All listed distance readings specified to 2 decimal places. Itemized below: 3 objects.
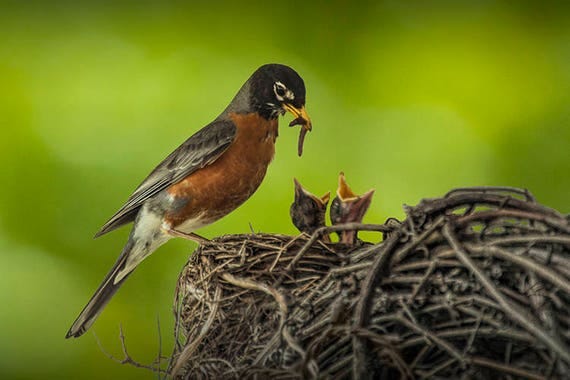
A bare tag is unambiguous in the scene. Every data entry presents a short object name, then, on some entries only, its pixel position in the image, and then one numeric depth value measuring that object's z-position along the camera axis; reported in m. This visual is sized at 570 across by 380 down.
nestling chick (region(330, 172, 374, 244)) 6.13
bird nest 3.99
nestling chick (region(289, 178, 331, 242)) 6.13
